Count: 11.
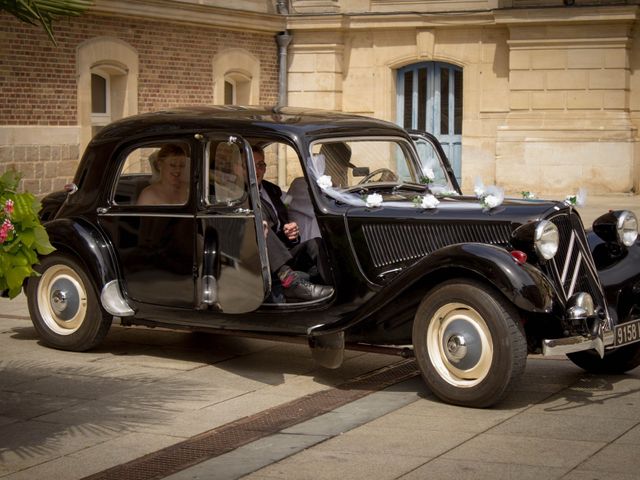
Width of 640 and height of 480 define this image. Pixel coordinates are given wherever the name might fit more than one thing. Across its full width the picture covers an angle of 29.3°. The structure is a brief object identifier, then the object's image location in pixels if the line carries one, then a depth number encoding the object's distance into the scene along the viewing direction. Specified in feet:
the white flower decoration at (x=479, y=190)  24.95
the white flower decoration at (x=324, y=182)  25.27
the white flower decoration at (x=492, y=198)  23.34
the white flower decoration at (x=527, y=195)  25.86
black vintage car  22.22
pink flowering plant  17.37
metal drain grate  18.65
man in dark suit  25.20
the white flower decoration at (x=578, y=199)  25.08
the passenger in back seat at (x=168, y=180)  26.89
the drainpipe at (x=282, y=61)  77.05
